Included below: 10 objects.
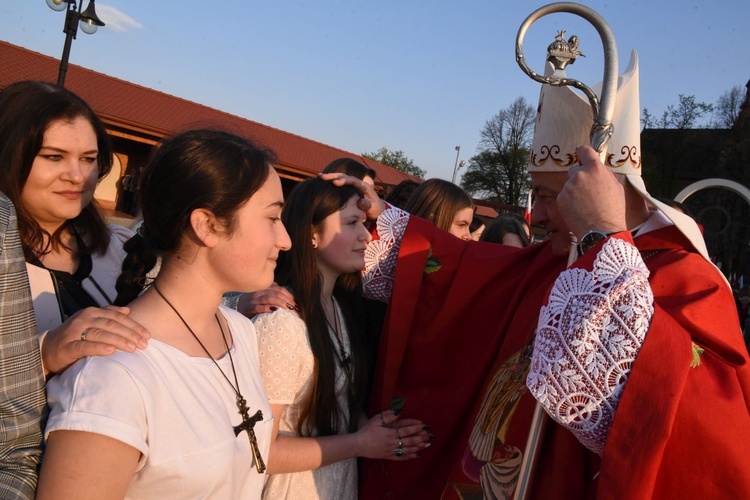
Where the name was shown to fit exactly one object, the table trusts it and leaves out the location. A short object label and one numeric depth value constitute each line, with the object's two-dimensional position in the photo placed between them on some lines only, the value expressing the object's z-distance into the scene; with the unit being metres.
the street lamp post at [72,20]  8.47
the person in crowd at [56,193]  1.78
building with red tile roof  15.19
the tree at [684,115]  33.28
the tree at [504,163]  45.88
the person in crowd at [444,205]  3.64
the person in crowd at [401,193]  4.50
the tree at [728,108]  32.06
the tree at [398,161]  55.78
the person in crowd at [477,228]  4.95
